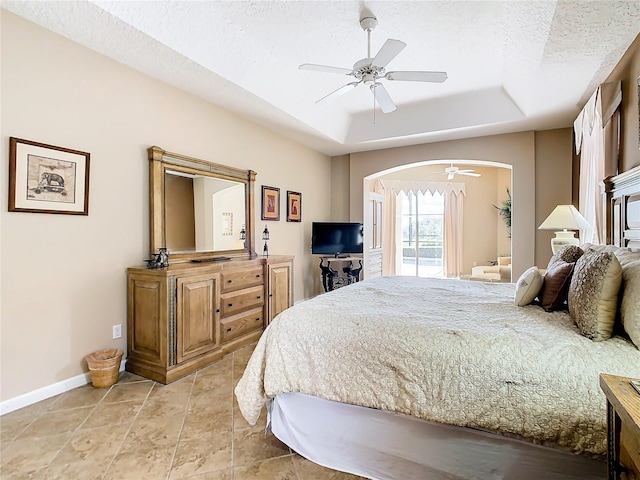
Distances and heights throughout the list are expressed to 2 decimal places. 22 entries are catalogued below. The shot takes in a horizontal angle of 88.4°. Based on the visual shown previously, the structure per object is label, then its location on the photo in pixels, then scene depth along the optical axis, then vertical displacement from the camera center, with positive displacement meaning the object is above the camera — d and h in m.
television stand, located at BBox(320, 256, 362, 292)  5.24 -0.54
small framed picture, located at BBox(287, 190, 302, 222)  4.88 +0.52
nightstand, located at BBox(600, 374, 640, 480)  0.78 -0.49
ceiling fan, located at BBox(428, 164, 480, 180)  6.31 +1.35
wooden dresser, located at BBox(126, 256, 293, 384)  2.63 -0.65
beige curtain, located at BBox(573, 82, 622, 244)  2.72 +0.84
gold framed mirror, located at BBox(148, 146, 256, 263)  3.01 +0.35
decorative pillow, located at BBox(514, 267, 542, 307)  1.93 -0.29
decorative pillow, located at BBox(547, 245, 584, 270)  1.97 -0.09
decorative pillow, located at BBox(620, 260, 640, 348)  1.31 -0.26
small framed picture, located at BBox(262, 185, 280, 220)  4.40 +0.52
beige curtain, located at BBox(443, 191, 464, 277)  7.83 +0.20
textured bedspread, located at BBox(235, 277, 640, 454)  1.23 -0.54
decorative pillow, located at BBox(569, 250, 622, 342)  1.40 -0.25
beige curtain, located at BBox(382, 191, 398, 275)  7.84 +0.21
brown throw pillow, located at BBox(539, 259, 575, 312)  1.83 -0.27
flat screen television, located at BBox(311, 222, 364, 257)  5.16 +0.04
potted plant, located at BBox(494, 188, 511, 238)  7.00 +0.67
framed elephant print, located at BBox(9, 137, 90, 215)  2.19 +0.45
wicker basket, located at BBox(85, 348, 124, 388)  2.52 -0.98
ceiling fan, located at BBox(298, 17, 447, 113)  2.46 +1.32
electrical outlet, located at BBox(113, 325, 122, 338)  2.79 -0.76
